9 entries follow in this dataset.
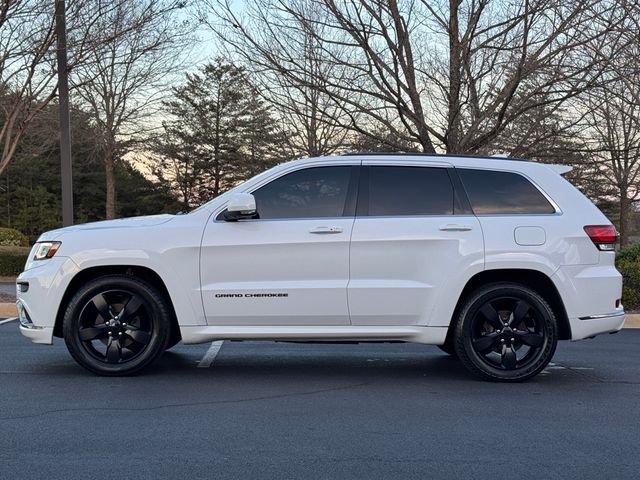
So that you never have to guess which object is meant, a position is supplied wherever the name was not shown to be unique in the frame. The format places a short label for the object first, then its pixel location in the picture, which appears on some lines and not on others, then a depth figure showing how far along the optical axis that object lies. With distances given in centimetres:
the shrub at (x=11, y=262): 1778
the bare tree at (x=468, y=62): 1192
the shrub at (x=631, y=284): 1122
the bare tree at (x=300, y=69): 1303
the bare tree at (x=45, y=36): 1147
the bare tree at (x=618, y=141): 1359
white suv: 597
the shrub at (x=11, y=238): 2318
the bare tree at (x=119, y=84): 1237
